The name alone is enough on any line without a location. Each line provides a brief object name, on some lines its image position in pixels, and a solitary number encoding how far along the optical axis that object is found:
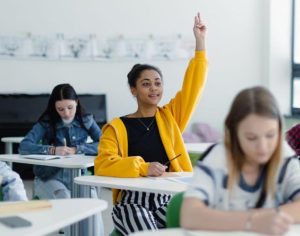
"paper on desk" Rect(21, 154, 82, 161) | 3.66
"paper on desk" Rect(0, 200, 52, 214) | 1.94
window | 6.55
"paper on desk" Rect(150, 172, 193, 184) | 2.67
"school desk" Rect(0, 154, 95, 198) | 3.40
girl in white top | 1.65
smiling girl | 2.73
